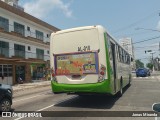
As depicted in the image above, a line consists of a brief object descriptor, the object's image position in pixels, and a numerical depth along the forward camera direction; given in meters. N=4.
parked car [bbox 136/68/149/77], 26.28
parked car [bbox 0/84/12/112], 5.54
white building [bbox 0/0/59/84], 17.78
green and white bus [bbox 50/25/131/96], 6.04
